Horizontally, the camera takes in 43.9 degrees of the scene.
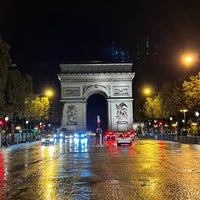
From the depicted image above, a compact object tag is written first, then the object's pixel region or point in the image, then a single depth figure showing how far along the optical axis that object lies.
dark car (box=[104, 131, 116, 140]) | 45.60
